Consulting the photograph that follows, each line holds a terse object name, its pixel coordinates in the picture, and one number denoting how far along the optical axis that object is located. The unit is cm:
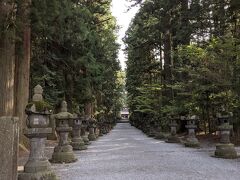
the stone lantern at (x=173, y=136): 2200
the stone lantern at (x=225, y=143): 1277
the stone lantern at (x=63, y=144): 1223
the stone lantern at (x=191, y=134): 1778
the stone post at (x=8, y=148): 460
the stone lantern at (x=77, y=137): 1755
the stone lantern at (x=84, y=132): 2080
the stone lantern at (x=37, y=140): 789
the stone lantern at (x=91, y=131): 2558
